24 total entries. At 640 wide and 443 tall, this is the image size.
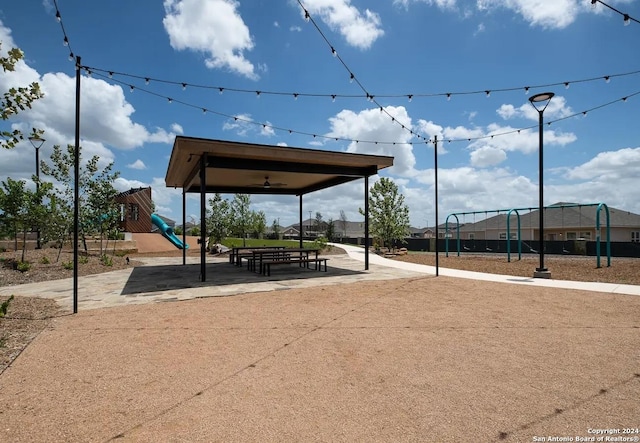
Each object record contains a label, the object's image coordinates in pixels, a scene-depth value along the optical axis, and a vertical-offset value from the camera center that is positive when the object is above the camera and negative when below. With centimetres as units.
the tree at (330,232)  5041 -80
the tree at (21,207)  1212 +61
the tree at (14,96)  387 +138
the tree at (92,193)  1560 +138
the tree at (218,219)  2492 +47
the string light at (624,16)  603 +358
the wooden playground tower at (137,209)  2909 +129
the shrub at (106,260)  1391 -136
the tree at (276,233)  5466 -108
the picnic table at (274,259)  1127 -106
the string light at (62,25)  580 +323
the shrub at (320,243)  2155 -98
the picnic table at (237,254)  1309 -103
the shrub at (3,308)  503 -114
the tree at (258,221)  2762 +39
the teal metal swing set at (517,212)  1370 +64
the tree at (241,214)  2600 +86
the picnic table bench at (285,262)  1102 -109
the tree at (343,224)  8557 +61
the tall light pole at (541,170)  1073 +174
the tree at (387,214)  2256 +79
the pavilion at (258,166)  962 +187
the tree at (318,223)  8106 +77
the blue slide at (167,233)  2693 -57
